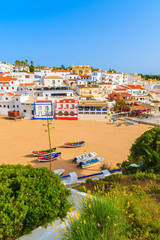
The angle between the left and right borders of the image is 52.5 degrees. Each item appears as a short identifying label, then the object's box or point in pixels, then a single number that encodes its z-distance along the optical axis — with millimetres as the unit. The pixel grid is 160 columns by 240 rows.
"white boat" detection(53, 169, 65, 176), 16108
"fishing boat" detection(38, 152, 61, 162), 20038
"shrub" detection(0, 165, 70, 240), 4977
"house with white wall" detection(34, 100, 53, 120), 41031
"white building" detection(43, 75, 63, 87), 61281
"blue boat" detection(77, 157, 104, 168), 18320
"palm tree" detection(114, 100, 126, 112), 45062
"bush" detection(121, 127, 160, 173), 11758
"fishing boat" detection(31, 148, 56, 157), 21391
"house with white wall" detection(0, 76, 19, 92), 55391
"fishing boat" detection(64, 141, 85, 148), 24547
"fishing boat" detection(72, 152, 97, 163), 19531
